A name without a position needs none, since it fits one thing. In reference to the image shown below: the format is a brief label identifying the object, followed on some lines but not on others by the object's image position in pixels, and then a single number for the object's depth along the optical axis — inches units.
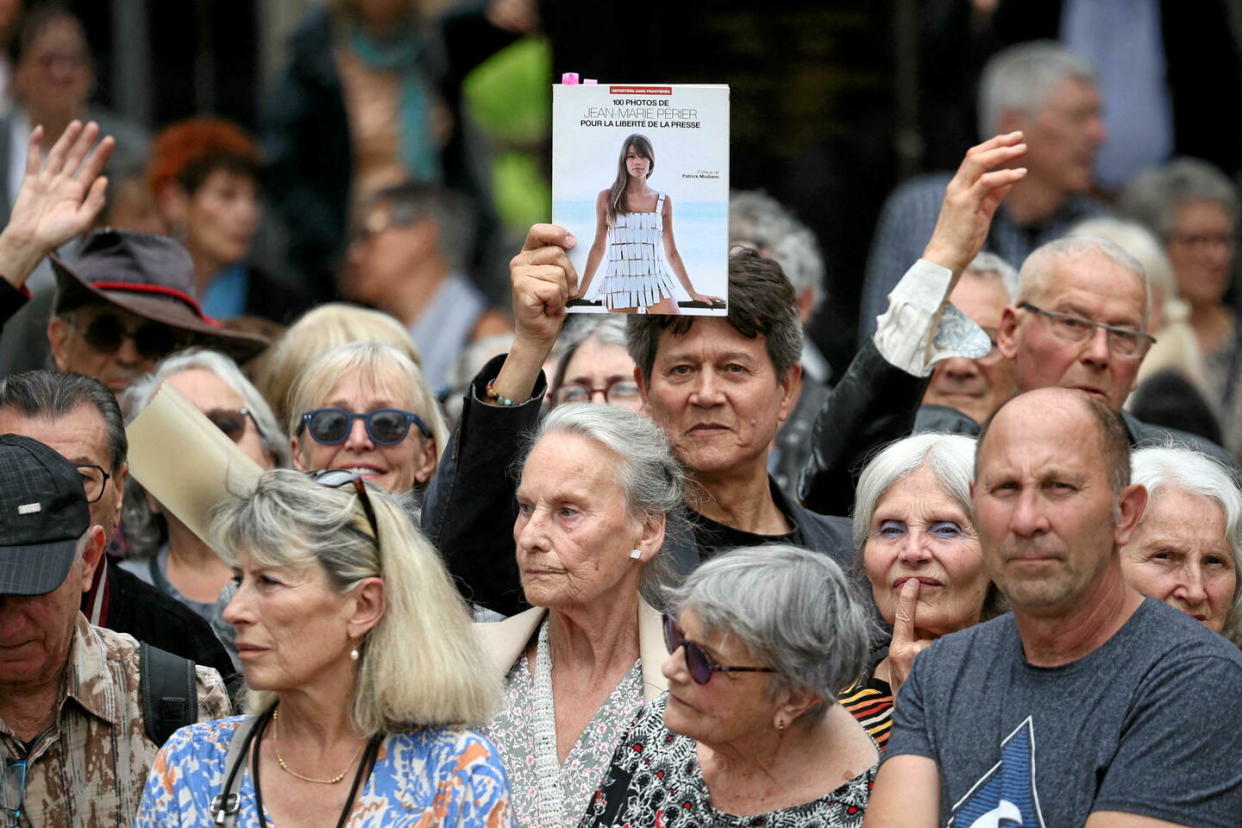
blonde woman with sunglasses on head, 307.0
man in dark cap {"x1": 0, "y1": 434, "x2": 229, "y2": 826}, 331.9
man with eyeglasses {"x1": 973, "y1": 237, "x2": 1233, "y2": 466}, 444.8
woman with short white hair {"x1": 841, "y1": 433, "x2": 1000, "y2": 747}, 365.1
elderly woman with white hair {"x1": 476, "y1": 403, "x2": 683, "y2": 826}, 347.3
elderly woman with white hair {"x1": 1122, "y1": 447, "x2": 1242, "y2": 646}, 366.0
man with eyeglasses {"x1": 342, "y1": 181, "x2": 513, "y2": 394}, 697.0
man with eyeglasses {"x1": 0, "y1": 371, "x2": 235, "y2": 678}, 381.4
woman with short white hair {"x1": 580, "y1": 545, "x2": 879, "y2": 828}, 307.1
